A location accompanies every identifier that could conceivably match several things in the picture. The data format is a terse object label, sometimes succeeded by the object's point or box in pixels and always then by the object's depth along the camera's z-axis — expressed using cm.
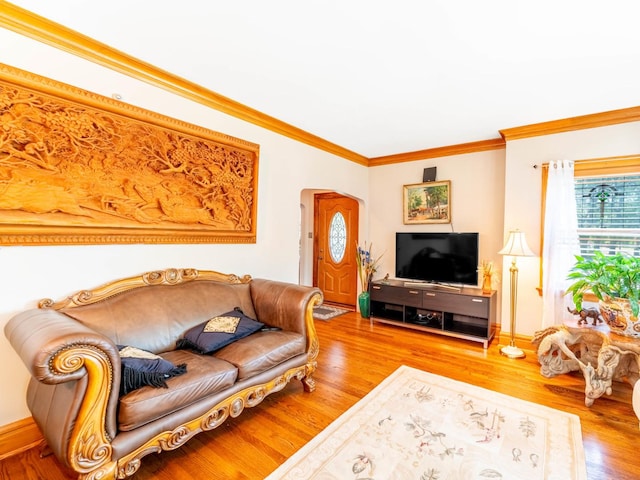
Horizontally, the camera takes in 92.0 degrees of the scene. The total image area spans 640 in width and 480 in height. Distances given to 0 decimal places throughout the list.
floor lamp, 330
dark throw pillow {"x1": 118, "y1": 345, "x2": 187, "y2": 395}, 158
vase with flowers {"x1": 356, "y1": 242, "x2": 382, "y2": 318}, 482
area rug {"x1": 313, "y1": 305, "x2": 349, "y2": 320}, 485
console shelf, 366
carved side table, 240
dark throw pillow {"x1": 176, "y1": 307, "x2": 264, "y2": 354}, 215
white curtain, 323
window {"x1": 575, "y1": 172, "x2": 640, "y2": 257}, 306
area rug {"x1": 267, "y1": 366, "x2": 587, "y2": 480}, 168
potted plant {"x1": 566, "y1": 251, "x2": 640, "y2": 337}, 243
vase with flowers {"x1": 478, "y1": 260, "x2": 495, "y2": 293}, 395
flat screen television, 396
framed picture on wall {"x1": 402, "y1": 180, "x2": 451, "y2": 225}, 439
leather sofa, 137
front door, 565
